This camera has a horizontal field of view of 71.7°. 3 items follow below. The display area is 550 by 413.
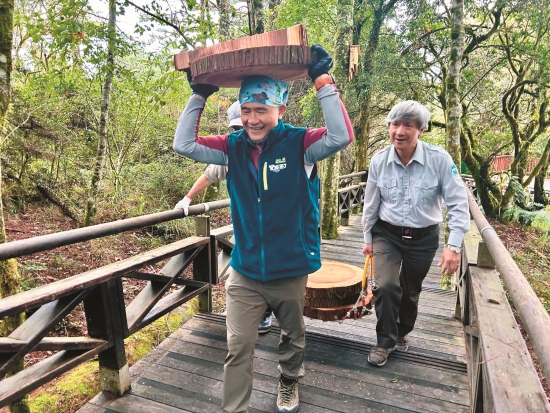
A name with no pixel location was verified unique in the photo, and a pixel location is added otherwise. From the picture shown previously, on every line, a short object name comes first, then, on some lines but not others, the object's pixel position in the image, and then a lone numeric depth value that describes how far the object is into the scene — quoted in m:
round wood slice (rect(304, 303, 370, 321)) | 2.86
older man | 2.45
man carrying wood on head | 1.95
